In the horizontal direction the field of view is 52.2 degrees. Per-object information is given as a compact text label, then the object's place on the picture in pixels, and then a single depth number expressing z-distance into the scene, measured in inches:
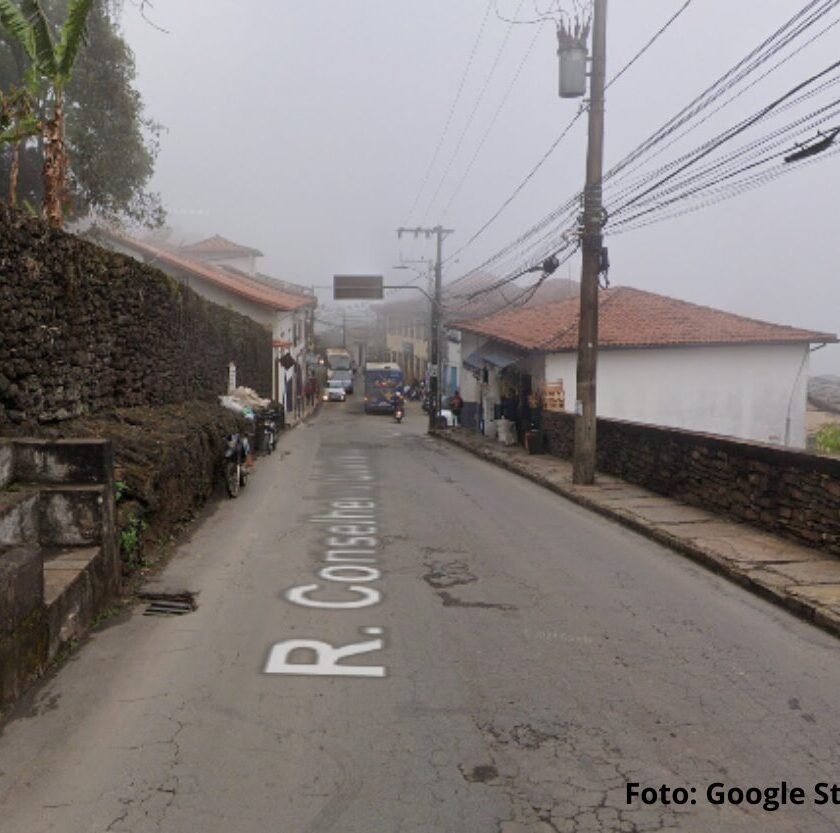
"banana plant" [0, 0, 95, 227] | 444.8
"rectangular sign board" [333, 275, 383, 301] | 1619.1
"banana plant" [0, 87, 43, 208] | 399.5
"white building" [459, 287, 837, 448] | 970.1
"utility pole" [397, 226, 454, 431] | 1470.6
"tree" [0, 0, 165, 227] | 963.3
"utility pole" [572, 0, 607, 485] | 613.6
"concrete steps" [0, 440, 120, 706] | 188.2
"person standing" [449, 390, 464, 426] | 1505.9
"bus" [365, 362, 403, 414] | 1971.0
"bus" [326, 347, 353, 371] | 2925.7
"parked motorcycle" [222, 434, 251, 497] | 546.3
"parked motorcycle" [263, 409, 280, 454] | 897.0
